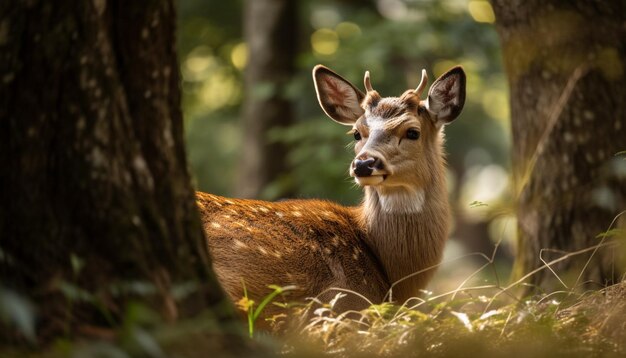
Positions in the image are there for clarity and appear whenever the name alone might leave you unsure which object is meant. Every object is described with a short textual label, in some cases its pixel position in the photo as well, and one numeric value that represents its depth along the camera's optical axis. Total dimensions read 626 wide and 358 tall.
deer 10.88
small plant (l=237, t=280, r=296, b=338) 7.77
